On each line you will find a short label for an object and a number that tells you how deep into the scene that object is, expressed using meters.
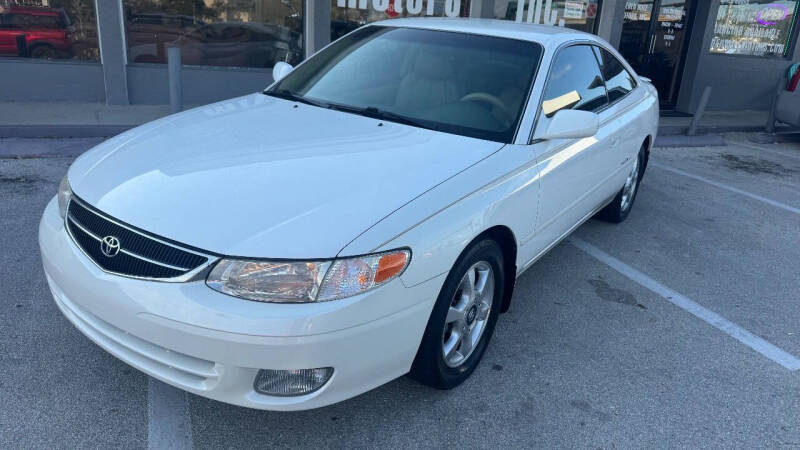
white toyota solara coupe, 2.16
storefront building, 8.01
